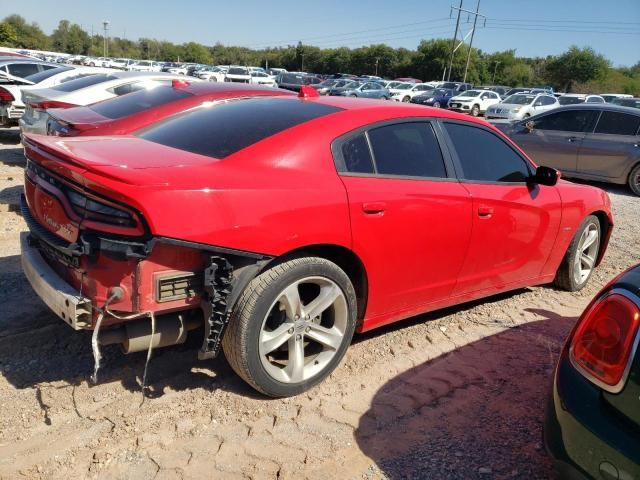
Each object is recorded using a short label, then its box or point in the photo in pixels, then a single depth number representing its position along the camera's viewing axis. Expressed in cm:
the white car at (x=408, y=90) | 3625
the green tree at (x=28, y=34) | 8588
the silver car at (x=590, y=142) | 1024
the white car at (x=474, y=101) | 3033
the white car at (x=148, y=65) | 5306
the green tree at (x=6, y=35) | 6900
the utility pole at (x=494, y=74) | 7881
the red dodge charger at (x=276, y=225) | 254
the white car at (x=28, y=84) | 1080
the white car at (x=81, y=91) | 771
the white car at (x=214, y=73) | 4284
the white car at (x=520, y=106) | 2403
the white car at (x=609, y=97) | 3212
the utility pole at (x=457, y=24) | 6162
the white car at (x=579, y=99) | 2955
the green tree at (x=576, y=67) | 6712
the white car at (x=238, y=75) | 4000
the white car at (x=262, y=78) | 3856
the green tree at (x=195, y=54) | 10725
